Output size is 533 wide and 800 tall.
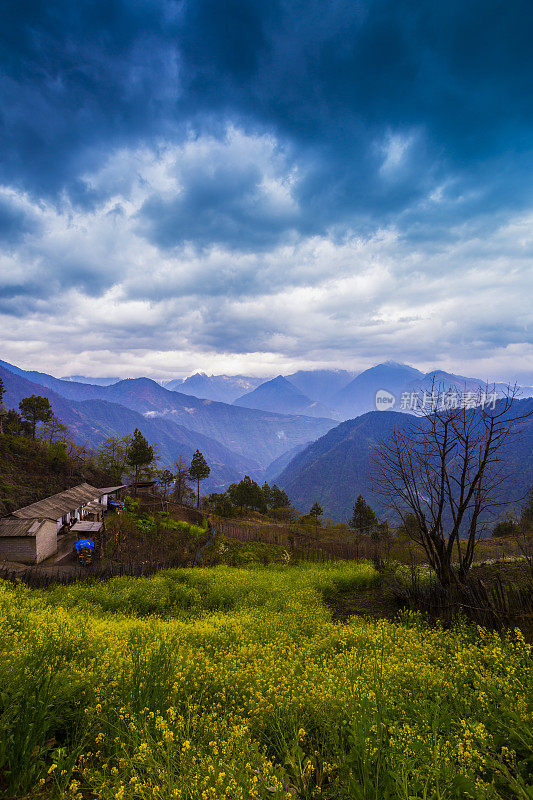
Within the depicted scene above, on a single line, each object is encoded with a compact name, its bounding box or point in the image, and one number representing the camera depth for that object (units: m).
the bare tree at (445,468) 8.37
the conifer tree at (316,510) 58.30
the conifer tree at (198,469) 56.12
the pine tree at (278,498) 66.38
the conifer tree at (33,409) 50.19
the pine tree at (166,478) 57.47
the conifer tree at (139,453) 47.62
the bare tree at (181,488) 49.78
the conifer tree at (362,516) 54.25
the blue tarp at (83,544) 22.52
